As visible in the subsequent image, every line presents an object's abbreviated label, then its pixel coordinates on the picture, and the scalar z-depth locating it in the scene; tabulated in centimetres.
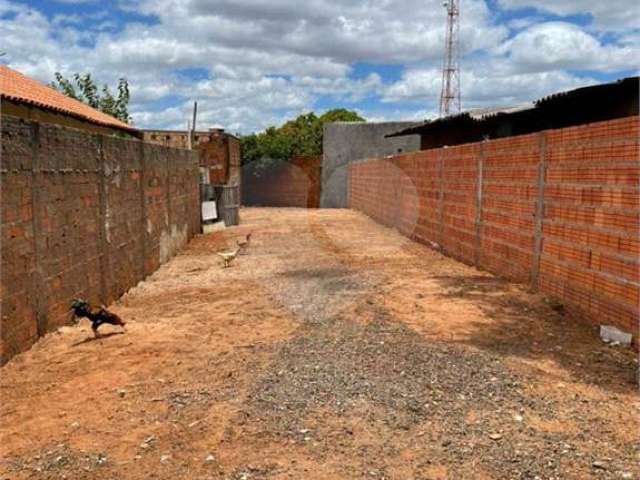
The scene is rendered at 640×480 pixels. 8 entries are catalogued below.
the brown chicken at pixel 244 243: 1380
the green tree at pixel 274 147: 3441
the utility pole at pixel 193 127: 2555
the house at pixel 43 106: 1363
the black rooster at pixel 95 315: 594
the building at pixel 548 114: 954
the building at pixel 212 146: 2672
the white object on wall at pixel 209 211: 1748
